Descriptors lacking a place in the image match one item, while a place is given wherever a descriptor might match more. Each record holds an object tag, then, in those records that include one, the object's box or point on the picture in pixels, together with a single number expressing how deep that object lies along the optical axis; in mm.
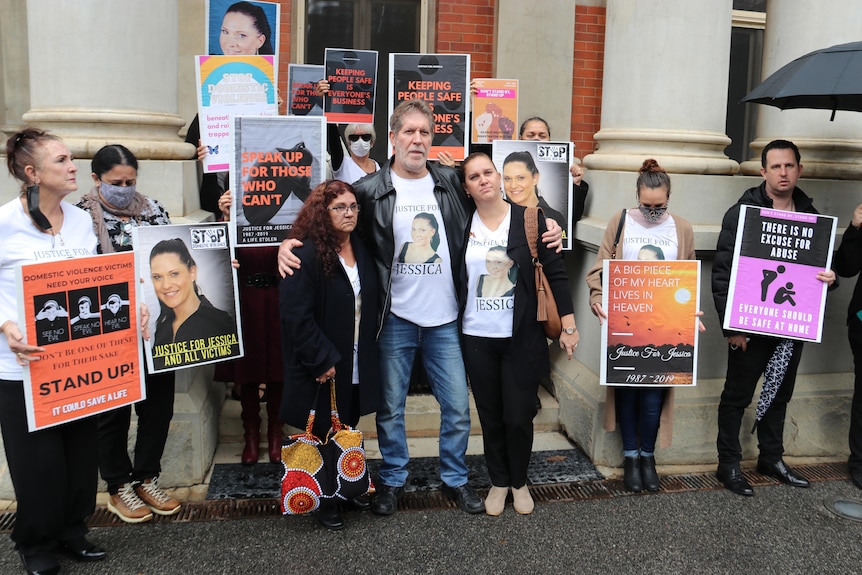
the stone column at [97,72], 4488
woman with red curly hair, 3881
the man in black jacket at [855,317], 4746
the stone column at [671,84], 5129
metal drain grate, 4246
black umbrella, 4086
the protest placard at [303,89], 5672
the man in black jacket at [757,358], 4660
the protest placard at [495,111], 5859
